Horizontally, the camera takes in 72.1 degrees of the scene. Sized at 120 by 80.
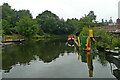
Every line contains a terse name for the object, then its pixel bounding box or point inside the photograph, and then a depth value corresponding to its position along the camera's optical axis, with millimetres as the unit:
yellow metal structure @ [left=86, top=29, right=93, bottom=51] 13285
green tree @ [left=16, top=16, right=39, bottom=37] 40354
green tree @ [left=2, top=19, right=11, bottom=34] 39321
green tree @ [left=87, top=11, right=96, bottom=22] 71762
